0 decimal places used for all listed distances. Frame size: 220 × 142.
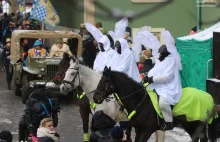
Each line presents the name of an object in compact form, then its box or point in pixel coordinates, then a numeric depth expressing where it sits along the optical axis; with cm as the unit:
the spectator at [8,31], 2551
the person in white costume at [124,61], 1274
